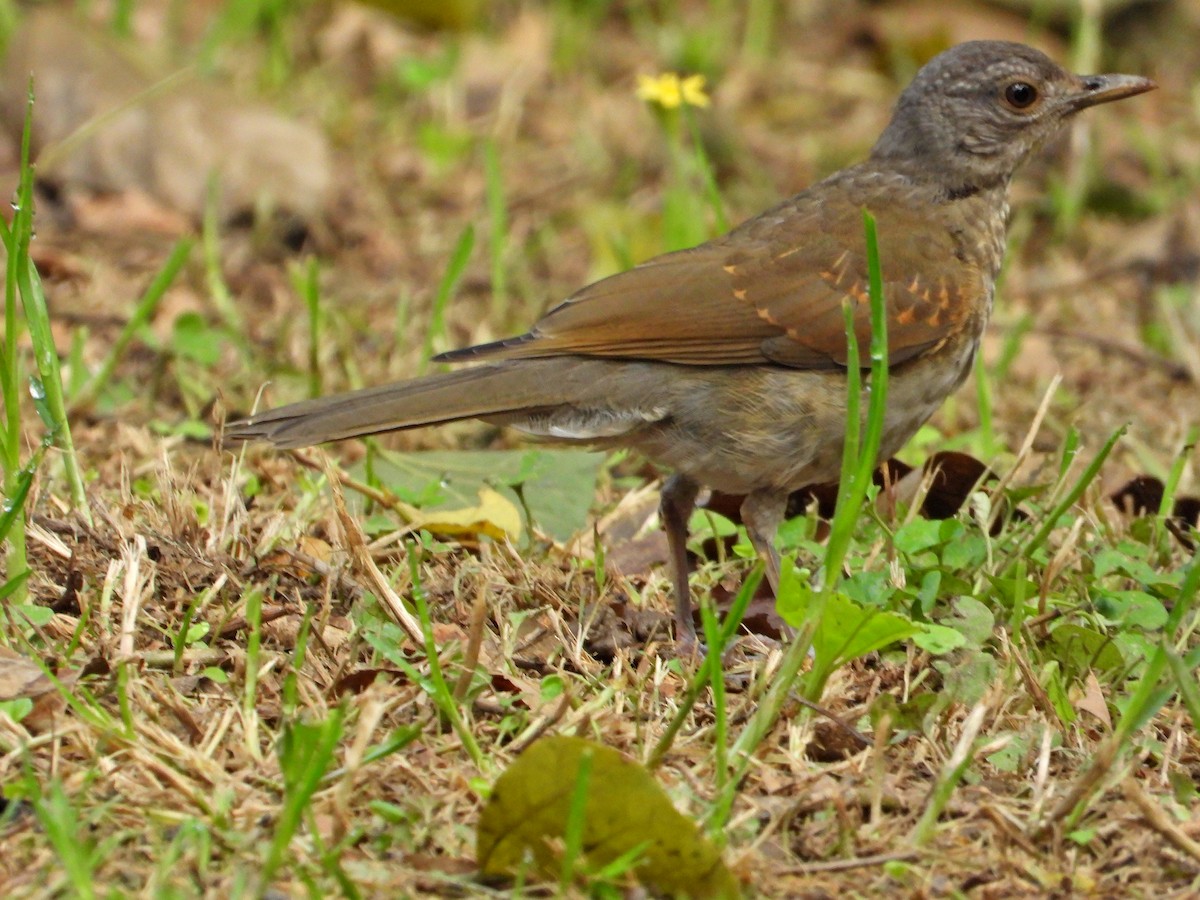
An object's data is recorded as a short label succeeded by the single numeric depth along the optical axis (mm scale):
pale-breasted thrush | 8492
